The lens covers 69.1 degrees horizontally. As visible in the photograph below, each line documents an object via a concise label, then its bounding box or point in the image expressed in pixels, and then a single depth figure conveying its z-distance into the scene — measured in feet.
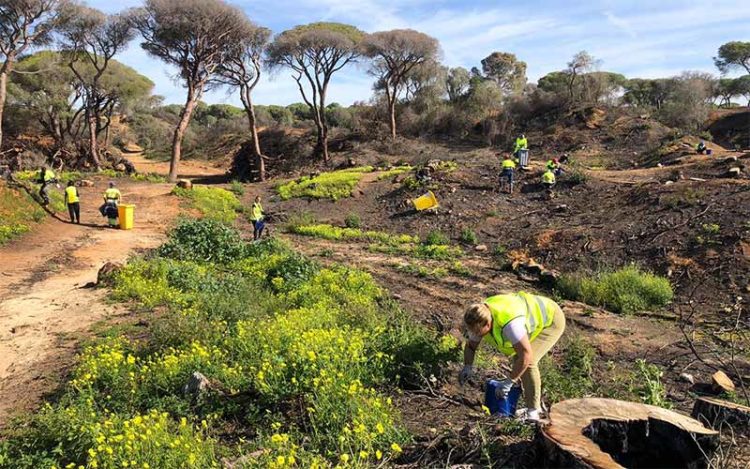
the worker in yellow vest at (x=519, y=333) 12.75
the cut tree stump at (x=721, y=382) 16.63
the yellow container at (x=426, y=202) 51.72
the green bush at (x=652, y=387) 14.48
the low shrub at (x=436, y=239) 44.16
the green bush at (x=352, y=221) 50.83
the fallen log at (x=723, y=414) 11.14
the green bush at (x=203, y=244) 32.65
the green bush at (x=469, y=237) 44.05
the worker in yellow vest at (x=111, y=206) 42.98
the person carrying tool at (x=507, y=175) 54.95
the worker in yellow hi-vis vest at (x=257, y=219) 40.96
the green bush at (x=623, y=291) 27.94
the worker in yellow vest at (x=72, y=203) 43.01
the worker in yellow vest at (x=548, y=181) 53.42
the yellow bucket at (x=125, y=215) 43.04
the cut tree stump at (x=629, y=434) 9.80
